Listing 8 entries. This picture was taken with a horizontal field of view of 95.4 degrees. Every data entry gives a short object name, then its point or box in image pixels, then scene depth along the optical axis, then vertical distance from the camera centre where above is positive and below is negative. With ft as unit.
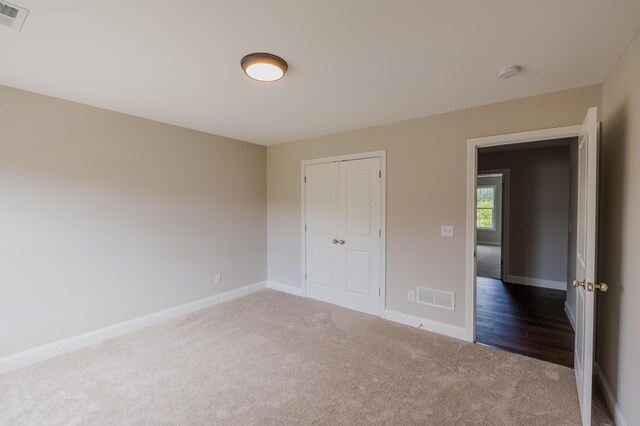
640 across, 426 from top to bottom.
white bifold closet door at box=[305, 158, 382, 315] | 12.11 -1.03
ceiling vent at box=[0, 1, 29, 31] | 4.80 +3.33
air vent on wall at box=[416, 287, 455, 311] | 10.21 -3.15
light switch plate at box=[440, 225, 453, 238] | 10.14 -0.71
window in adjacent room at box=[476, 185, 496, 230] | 33.99 +0.43
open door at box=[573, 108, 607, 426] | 5.80 -1.08
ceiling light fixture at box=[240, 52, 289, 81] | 6.24 +3.18
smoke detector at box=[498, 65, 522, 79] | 6.82 +3.32
